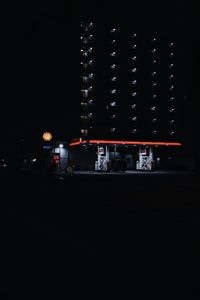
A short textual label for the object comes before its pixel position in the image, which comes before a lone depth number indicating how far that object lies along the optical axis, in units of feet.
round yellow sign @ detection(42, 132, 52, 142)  214.46
